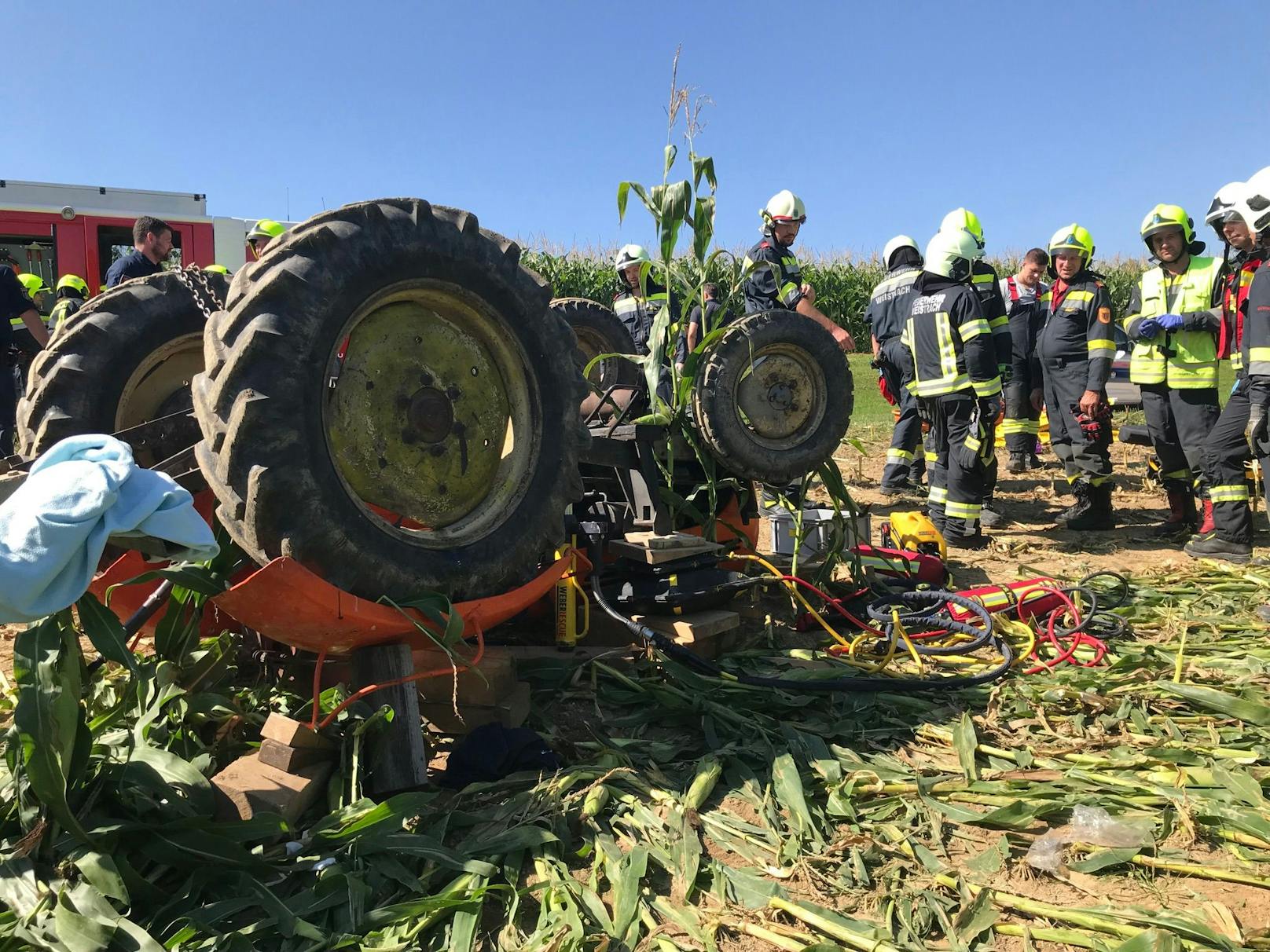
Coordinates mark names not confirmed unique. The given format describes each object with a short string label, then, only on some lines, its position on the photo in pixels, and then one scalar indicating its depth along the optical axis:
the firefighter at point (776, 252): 6.78
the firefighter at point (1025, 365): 9.56
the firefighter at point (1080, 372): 7.28
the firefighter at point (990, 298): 7.27
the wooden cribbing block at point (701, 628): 3.74
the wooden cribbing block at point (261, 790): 2.28
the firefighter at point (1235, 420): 5.50
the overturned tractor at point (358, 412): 2.22
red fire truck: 10.84
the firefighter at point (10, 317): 7.41
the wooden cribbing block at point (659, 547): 3.83
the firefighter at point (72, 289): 9.95
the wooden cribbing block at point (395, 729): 2.59
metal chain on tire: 3.31
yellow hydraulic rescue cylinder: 3.67
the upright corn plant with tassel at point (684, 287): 4.23
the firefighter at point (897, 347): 8.34
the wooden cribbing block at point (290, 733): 2.44
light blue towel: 1.70
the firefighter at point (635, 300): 7.45
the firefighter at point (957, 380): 6.50
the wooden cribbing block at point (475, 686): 3.04
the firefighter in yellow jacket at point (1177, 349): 6.31
